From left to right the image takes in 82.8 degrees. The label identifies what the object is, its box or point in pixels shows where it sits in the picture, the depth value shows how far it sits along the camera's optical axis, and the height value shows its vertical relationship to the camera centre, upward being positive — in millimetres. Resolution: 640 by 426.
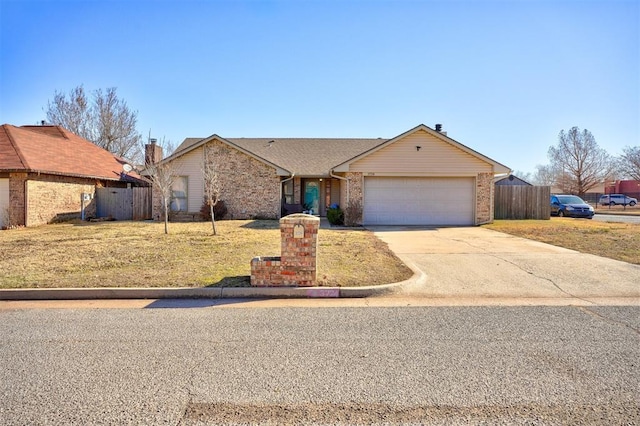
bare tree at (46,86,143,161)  34500 +7745
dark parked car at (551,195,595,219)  23344 -133
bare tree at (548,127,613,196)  43156 +5051
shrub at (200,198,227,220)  18734 -387
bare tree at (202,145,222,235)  18953 +2193
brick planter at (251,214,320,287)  6199 -1011
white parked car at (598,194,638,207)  42125 +617
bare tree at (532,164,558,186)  68312 +6980
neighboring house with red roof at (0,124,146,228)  15438 +1281
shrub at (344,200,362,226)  16656 -481
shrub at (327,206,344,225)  17156 -596
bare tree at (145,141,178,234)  14338 +1291
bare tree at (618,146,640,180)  45344 +5321
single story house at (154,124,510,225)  17016 +1195
